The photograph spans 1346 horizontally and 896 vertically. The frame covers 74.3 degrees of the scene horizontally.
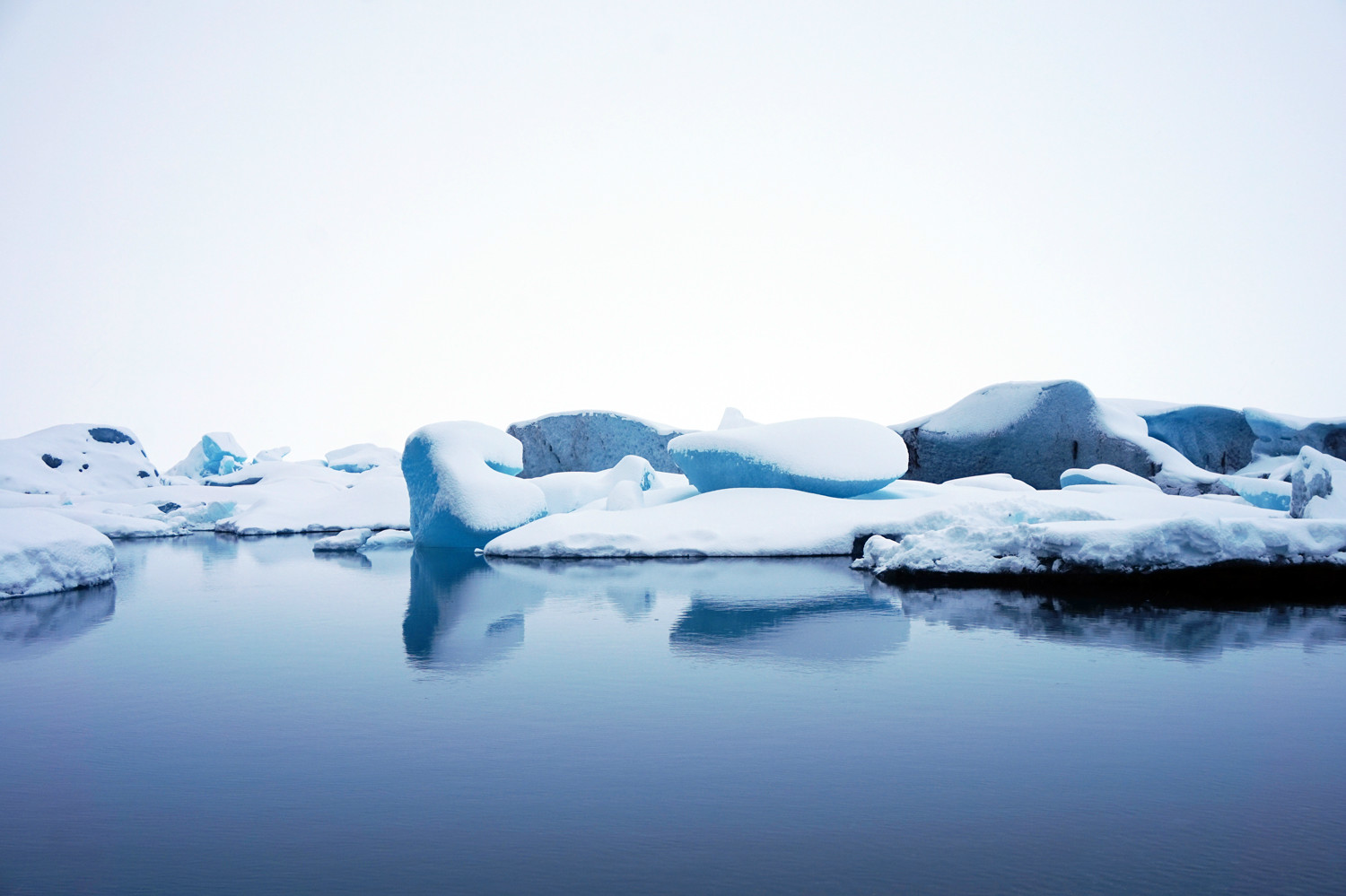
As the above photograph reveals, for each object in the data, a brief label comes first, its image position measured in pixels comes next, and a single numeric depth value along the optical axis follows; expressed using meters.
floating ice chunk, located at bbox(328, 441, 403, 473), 33.84
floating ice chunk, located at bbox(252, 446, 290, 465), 36.78
